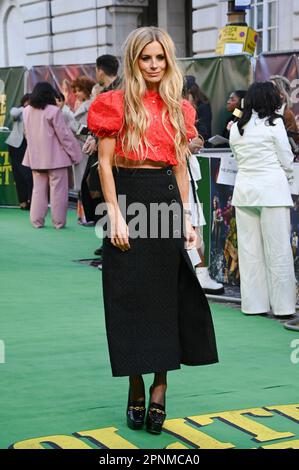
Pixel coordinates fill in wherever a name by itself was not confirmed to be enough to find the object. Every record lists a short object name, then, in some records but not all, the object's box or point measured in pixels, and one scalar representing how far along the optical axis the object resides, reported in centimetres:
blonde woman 517
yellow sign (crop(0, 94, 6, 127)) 1809
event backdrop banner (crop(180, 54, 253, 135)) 1170
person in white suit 799
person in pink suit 1325
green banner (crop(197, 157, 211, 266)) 930
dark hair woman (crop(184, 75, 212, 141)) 1105
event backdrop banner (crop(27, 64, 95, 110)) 1639
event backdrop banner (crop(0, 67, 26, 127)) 1811
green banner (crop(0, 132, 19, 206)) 1617
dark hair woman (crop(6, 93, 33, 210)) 1547
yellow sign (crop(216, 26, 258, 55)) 1284
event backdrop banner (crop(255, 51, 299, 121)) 909
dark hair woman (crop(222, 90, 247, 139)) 1043
